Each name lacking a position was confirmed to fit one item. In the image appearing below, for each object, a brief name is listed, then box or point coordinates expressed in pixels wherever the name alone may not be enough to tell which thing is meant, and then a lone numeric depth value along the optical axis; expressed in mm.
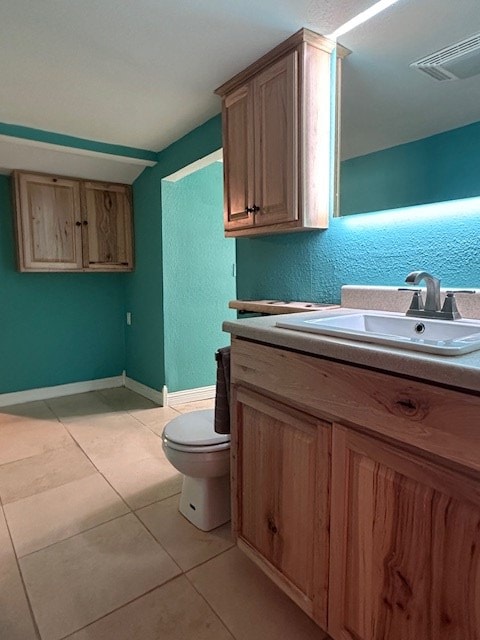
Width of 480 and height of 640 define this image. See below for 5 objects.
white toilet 1594
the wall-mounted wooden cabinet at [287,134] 1616
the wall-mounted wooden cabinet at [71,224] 3037
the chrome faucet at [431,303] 1212
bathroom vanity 749
